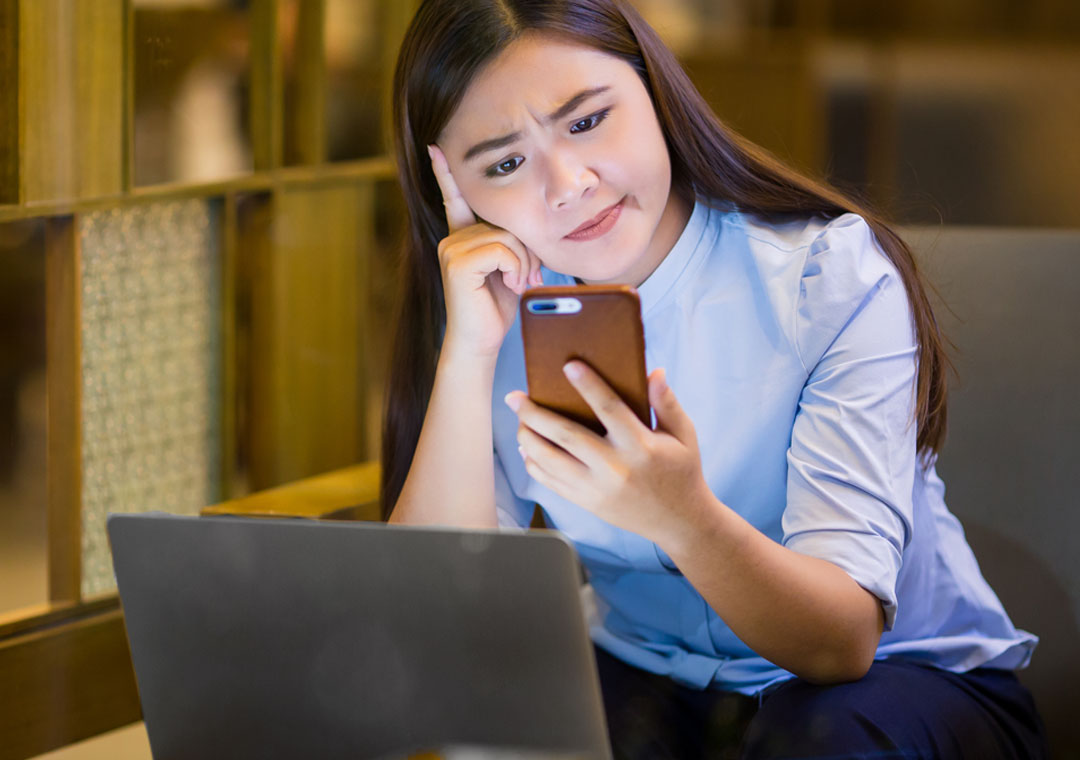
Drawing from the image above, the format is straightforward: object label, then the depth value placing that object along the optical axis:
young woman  1.87
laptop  1.65
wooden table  2.15
